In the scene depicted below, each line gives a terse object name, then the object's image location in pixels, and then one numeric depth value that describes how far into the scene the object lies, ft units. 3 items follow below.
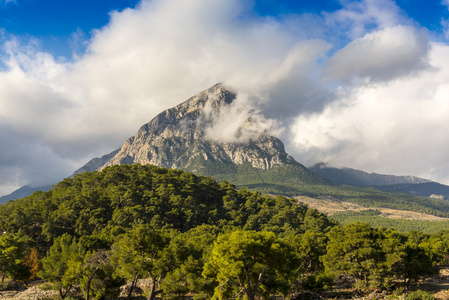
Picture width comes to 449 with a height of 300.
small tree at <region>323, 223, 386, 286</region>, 155.43
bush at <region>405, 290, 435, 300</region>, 135.64
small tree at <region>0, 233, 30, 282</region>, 163.94
